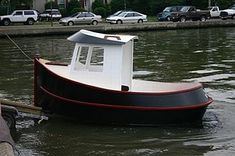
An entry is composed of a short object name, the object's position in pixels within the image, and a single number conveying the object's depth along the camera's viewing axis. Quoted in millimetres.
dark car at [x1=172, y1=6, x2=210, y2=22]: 56156
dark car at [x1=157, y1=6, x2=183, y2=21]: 57344
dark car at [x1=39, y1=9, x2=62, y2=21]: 63497
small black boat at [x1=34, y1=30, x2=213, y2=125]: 12555
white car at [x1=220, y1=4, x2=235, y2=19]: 58125
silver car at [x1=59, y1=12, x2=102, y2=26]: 52469
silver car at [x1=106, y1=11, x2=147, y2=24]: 54062
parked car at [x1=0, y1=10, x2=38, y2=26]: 53906
